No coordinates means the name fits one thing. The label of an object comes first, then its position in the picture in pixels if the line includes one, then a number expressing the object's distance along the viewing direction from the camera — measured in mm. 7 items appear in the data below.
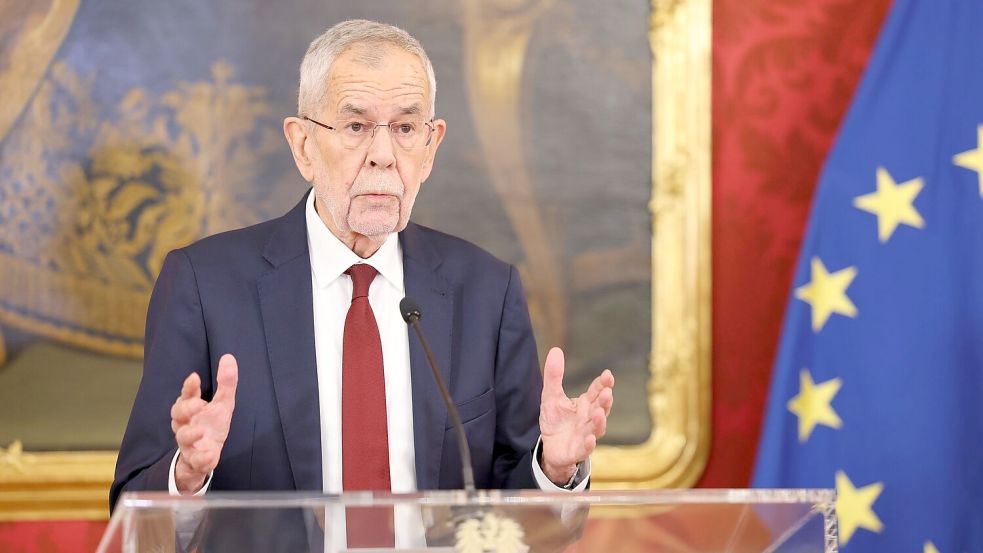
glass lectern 2455
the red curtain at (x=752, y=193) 5910
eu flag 4793
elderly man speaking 3834
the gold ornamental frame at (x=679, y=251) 5816
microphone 2771
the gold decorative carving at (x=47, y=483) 5516
